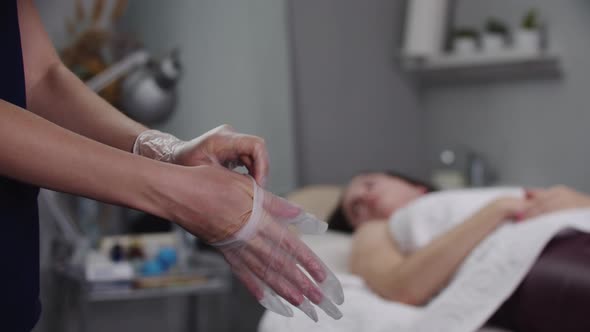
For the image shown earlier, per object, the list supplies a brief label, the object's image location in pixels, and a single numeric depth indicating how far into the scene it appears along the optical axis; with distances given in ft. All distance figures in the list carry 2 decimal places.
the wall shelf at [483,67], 9.43
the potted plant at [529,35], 9.28
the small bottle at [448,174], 10.18
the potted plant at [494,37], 9.70
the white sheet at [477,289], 4.25
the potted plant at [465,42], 10.06
